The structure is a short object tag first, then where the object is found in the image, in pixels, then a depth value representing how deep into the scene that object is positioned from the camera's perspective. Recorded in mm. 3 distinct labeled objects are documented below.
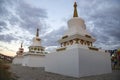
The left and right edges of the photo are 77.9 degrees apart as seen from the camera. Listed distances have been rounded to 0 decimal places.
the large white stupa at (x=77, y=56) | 6705
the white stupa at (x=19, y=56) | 23790
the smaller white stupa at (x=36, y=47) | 16867
